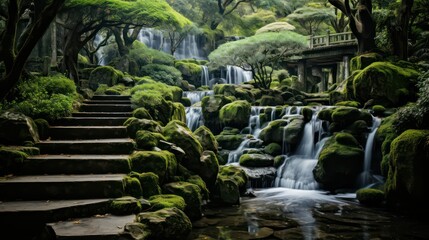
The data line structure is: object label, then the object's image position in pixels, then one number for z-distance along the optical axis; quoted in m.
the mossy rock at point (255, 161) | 15.16
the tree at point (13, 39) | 6.04
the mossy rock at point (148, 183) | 7.29
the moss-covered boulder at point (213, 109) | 20.73
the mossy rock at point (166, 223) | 5.84
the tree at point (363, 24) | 20.73
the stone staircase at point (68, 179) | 5.50
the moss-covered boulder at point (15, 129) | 7.73
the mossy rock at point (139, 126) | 9.31
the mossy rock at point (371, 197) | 10.38
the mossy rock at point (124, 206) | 6.09
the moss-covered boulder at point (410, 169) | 8.55
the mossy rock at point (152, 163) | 7.73
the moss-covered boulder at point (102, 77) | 17.83
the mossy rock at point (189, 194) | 7.91
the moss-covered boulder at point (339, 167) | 12.63
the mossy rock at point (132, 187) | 6.87
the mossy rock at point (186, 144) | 9.43
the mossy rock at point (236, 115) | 19.67
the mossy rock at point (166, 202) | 6.69
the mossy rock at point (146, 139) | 8.57
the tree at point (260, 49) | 22.72
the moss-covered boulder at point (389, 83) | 16.08
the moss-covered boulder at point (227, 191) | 9.89
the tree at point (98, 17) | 14.59
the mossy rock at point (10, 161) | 6.93
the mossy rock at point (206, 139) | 11.22
